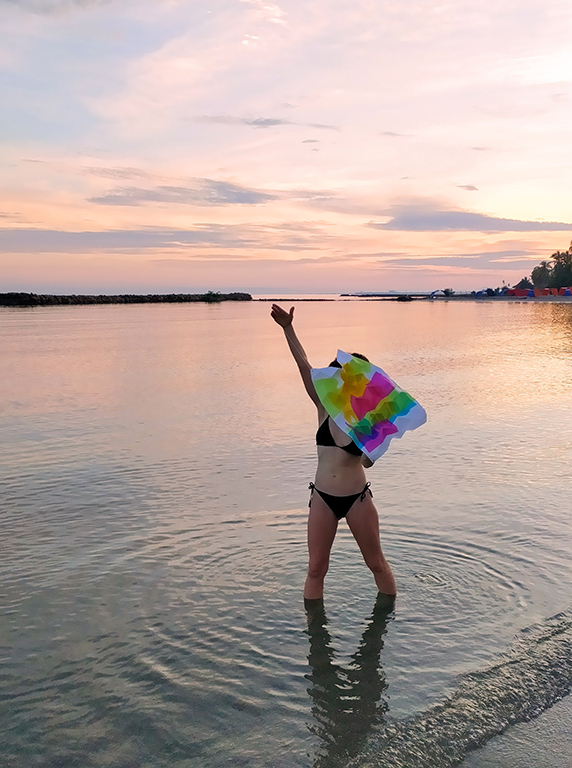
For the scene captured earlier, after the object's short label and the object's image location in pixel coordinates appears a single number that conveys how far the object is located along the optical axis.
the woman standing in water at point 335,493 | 5.38
